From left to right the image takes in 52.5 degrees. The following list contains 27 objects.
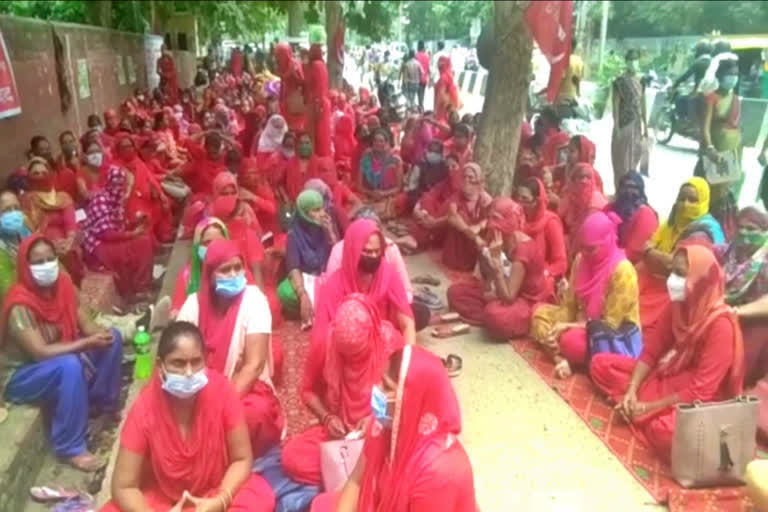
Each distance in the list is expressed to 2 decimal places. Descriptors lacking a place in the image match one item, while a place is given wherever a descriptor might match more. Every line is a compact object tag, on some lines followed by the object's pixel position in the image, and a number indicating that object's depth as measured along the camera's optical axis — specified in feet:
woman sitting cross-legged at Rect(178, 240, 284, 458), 10.73
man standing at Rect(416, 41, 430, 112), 37.46
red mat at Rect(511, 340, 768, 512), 9.95
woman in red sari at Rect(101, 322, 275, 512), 8.43
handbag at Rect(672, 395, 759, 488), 9.77
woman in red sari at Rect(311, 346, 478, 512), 7.03
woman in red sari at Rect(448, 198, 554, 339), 15.21
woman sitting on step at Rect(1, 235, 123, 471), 11.27
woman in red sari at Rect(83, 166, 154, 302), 18.60
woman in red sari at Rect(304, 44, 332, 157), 29.30
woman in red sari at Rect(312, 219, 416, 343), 12.25
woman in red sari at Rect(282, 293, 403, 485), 9.89
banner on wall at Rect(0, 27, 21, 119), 21.15
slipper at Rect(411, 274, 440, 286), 19.32
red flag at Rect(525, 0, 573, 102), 13.28
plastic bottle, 13.80
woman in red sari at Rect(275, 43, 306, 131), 30.40
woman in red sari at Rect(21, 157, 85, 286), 17.15
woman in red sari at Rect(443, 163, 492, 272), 19.72
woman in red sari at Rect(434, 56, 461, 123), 34.83
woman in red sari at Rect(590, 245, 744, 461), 10.44
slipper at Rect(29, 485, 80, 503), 10.62
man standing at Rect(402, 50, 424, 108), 41.80
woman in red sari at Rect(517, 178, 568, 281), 16.52
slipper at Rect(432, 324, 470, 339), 15.92
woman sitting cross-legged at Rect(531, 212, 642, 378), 13.17
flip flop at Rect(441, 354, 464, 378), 13.89
